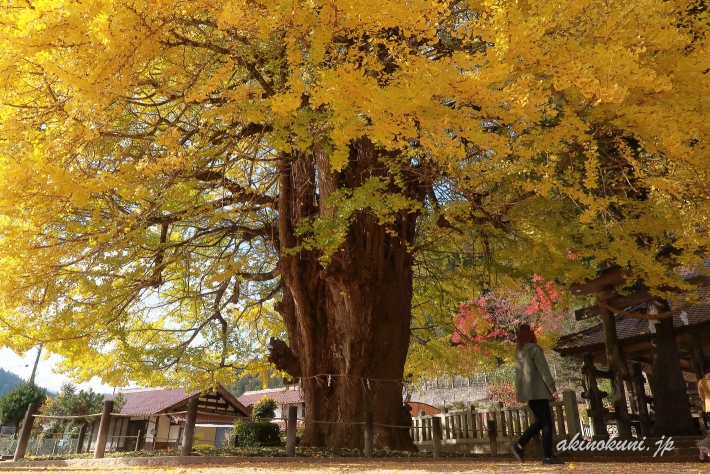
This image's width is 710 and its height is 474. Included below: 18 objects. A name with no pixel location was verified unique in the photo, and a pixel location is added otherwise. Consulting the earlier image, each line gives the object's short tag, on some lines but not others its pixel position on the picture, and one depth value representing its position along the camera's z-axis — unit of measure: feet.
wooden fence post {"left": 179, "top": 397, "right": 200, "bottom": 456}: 18.84
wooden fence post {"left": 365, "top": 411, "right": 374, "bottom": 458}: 20.57
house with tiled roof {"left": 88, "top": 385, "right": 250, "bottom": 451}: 66.49
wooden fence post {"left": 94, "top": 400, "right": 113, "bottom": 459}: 21.95
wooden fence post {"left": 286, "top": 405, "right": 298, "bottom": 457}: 19.97
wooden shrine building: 26.96
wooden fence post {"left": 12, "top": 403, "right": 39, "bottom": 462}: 26.27
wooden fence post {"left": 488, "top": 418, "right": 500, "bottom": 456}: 24.49
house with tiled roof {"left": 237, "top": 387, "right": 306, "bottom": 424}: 80.57
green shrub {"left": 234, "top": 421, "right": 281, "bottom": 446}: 40.52
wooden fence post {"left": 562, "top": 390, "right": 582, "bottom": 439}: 25.21
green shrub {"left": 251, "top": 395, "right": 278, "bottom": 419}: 50.31
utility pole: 82.87
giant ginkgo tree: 11.69
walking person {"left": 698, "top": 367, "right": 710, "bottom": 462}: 19.71
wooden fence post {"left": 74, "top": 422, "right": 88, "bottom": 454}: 38.29
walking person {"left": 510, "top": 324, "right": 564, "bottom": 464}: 14.69
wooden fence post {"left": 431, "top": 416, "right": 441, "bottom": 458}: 22.86
